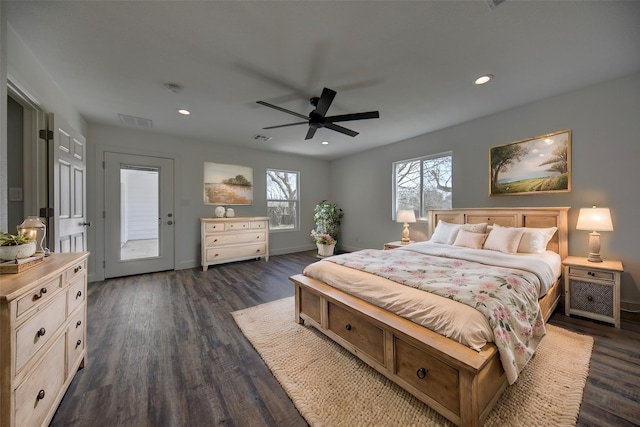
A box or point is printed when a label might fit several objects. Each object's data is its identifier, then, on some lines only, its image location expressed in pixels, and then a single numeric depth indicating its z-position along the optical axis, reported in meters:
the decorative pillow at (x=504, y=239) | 2.79
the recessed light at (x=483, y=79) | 2.51
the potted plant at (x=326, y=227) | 5.56
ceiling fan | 2.41
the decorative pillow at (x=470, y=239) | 3.03
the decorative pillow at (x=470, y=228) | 3.23
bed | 1.24
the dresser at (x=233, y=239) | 4.53
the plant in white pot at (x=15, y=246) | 1.28
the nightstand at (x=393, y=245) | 4.00
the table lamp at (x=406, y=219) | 4.34
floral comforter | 1.39
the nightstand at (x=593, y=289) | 2.35
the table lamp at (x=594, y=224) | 2.49
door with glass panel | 3.97
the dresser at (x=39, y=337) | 1.00
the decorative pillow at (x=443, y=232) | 3.46
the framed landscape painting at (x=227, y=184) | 4.90
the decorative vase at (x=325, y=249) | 5.57
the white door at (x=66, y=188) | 2.27
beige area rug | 1.37
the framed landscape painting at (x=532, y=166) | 2.97
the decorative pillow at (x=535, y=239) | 2.73
